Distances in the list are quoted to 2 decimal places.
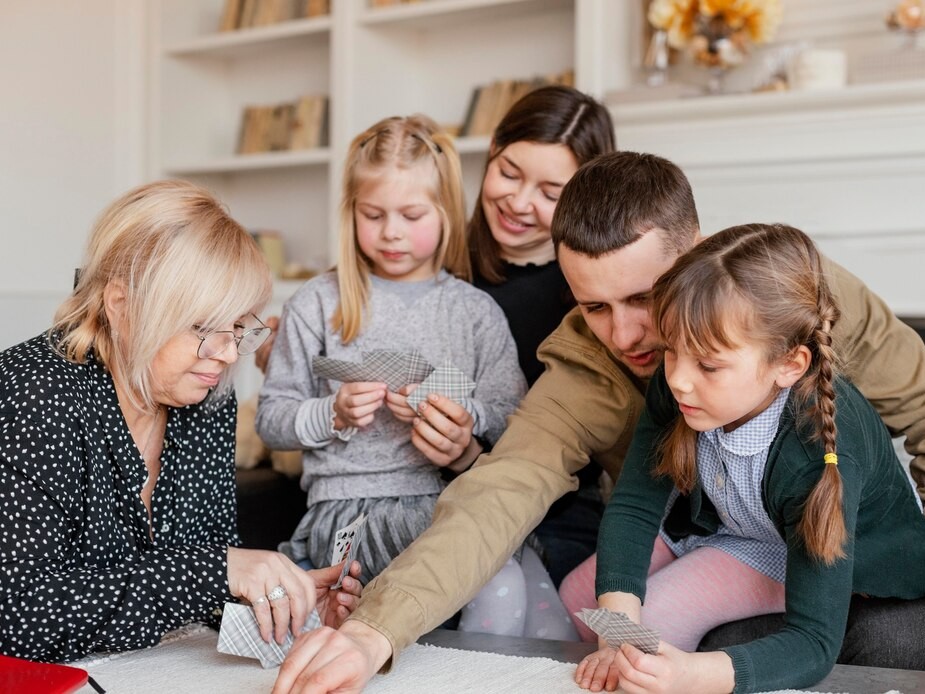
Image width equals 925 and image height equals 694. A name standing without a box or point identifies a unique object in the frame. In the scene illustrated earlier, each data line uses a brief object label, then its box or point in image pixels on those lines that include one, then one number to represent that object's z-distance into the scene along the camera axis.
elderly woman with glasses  1.46
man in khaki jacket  1.54
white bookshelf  3.94
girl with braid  1.36
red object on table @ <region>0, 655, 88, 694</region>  1.23
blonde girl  2.07
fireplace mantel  2.94
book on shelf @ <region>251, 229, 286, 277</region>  4.43
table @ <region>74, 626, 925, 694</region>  1.40
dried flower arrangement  3.18
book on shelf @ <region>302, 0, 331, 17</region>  4.23
